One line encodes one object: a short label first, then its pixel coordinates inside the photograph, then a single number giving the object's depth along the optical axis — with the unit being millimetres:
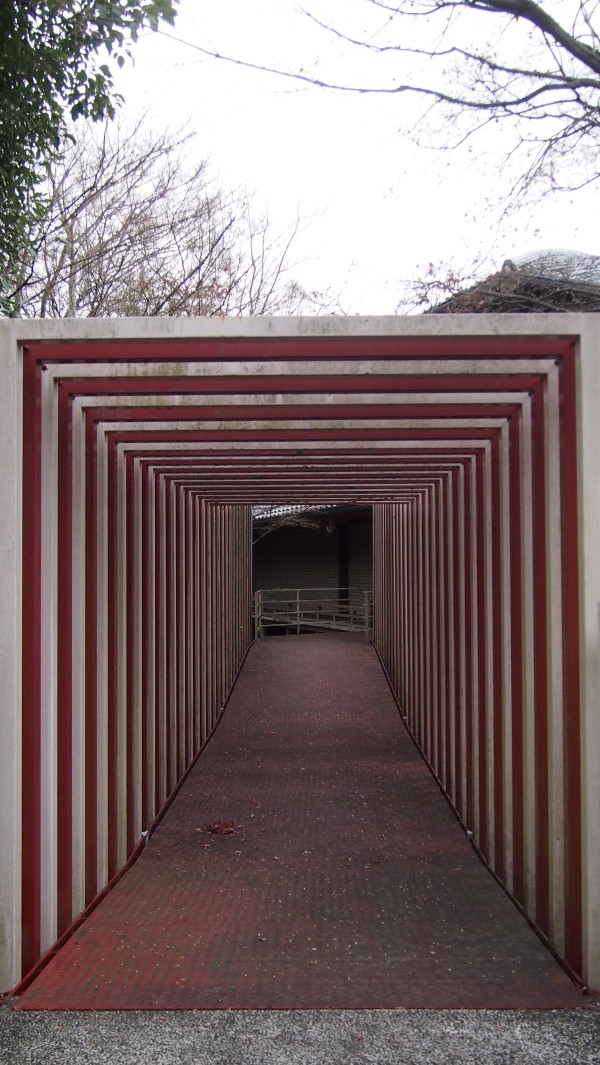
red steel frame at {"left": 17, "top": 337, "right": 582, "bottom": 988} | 3785
